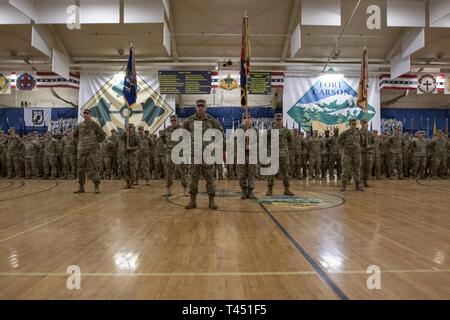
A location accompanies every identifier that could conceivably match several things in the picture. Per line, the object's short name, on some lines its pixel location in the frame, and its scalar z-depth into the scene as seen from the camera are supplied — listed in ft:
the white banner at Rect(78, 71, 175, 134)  48.08
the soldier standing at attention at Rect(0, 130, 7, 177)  40.31
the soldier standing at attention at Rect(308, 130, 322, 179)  39.06
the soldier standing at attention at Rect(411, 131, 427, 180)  39.09
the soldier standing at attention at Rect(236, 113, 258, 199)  22.75
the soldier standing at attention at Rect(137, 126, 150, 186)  33.88
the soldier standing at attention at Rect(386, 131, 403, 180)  39.06
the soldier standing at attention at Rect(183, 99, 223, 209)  18.80
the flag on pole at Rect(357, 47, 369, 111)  28.04
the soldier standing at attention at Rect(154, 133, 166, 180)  38.40
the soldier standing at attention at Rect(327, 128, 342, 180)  38.79
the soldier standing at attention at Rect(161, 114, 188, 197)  23.67
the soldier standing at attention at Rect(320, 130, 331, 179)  40.11
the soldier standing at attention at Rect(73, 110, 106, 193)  25.06
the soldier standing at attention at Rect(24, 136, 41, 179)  38.88
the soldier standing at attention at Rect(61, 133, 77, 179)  36.99
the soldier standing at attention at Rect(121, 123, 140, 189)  28.09
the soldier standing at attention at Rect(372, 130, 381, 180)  37.83
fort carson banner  48.80
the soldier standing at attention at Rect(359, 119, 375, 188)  29.14
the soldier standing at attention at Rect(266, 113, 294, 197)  24.29
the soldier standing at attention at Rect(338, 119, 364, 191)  26.66
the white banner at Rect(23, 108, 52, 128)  54.54
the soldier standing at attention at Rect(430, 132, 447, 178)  39.22
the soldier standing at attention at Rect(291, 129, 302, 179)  39.06
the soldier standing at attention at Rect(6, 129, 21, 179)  39.24
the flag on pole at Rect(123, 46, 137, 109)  28.45
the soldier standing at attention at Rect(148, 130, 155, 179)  37.52
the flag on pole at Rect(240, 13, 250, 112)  22.16
